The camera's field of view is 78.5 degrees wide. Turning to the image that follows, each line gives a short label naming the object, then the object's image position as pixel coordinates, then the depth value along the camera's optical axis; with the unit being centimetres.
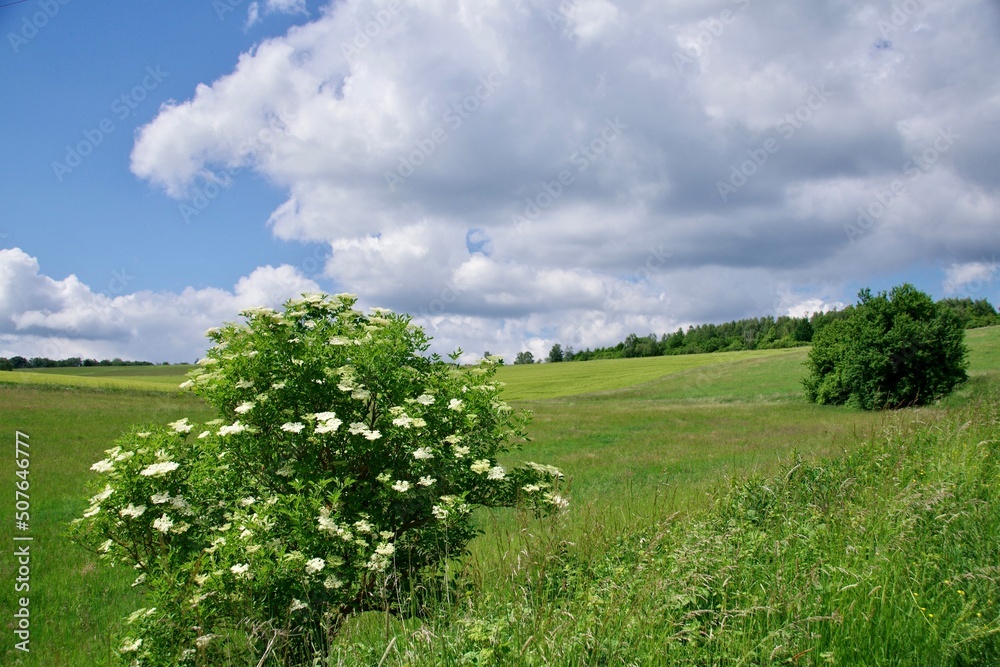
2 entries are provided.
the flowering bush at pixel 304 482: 436
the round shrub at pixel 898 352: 3872
